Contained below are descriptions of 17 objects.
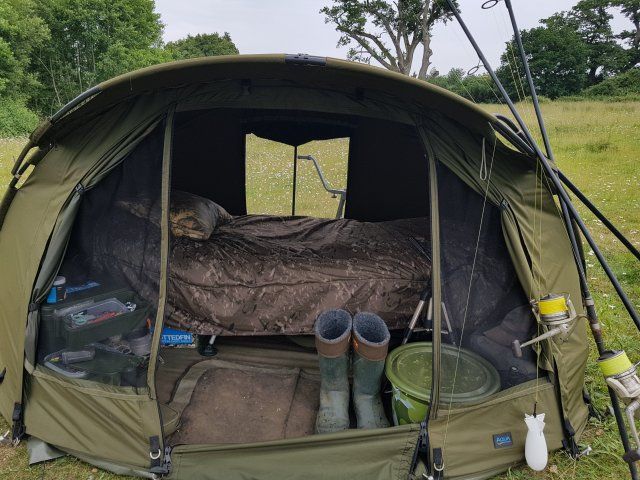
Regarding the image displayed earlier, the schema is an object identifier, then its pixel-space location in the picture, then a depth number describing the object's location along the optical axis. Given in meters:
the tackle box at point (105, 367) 2.65
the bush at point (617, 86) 21.44
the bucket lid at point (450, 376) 2.55
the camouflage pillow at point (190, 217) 3.75
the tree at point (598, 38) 27.55
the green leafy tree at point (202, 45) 39.59
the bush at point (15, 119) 16.30
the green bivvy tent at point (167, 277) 2.45
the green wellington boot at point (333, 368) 2.72
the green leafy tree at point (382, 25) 19.14
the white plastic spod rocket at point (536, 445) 2.40
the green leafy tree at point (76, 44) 21.50
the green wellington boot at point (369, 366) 2.66
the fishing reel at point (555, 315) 2.29
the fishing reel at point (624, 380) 1.93
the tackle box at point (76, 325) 2.71
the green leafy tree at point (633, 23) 27.69
